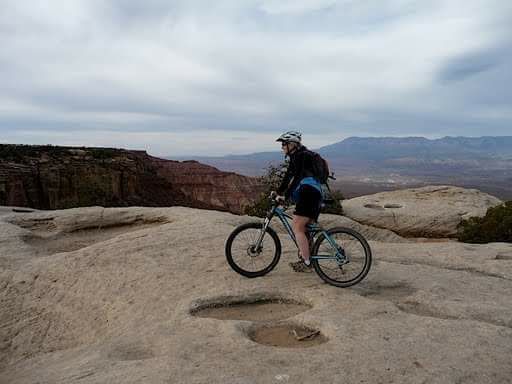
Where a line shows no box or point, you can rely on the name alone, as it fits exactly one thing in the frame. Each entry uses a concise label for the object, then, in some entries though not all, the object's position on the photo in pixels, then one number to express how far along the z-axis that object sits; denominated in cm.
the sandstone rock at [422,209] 2289
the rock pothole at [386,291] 751
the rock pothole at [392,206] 2547
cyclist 761
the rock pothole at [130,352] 546
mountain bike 759
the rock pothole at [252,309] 680
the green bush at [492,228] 1673
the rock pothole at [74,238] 1225
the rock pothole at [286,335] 578
